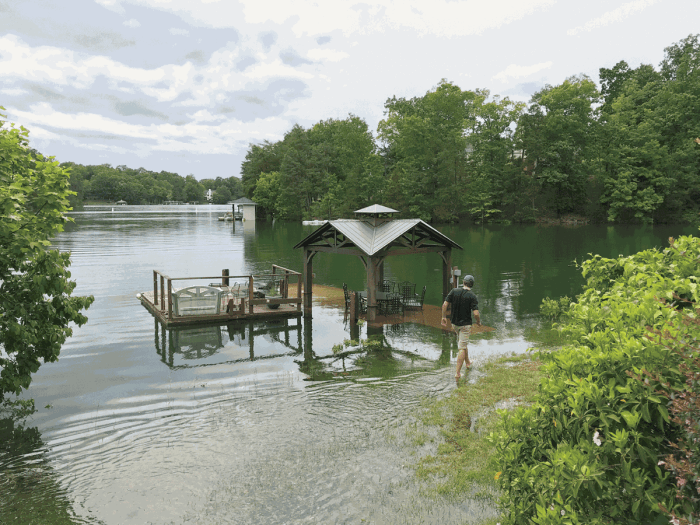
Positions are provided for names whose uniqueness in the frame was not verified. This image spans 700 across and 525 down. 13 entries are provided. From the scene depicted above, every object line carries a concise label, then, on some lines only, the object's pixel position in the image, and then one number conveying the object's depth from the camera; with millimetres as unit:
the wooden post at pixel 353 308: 14941
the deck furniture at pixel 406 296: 16555
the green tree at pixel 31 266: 7094
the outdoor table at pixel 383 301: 16094
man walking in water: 9773
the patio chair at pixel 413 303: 16950
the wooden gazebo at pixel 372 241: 15539
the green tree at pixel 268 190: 90688
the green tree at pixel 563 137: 59062
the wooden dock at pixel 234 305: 15703
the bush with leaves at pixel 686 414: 2297
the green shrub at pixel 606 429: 2521
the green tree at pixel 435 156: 63812
